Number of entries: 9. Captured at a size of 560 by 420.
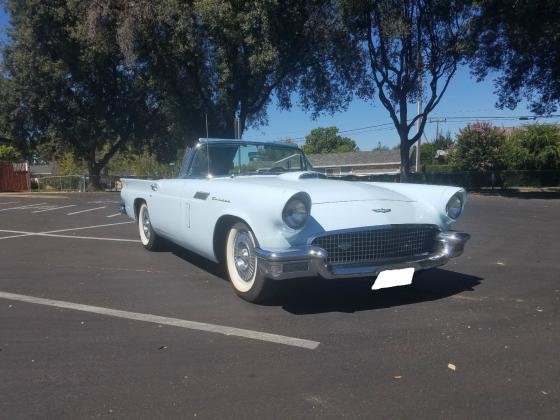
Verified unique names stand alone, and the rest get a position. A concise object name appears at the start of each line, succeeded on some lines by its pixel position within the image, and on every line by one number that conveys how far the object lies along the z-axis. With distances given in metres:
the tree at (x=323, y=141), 108.69
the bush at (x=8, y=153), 46.31
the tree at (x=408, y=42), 22.86
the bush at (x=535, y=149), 35.41
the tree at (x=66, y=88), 27.50
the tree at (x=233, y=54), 20.33
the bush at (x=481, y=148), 35.22
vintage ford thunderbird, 4.22
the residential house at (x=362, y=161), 61.19
